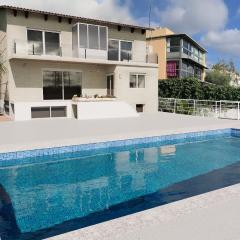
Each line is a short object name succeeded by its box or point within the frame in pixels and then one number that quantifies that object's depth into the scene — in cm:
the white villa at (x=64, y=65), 1573
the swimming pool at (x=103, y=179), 530
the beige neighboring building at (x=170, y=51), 3743
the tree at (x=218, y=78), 5501
